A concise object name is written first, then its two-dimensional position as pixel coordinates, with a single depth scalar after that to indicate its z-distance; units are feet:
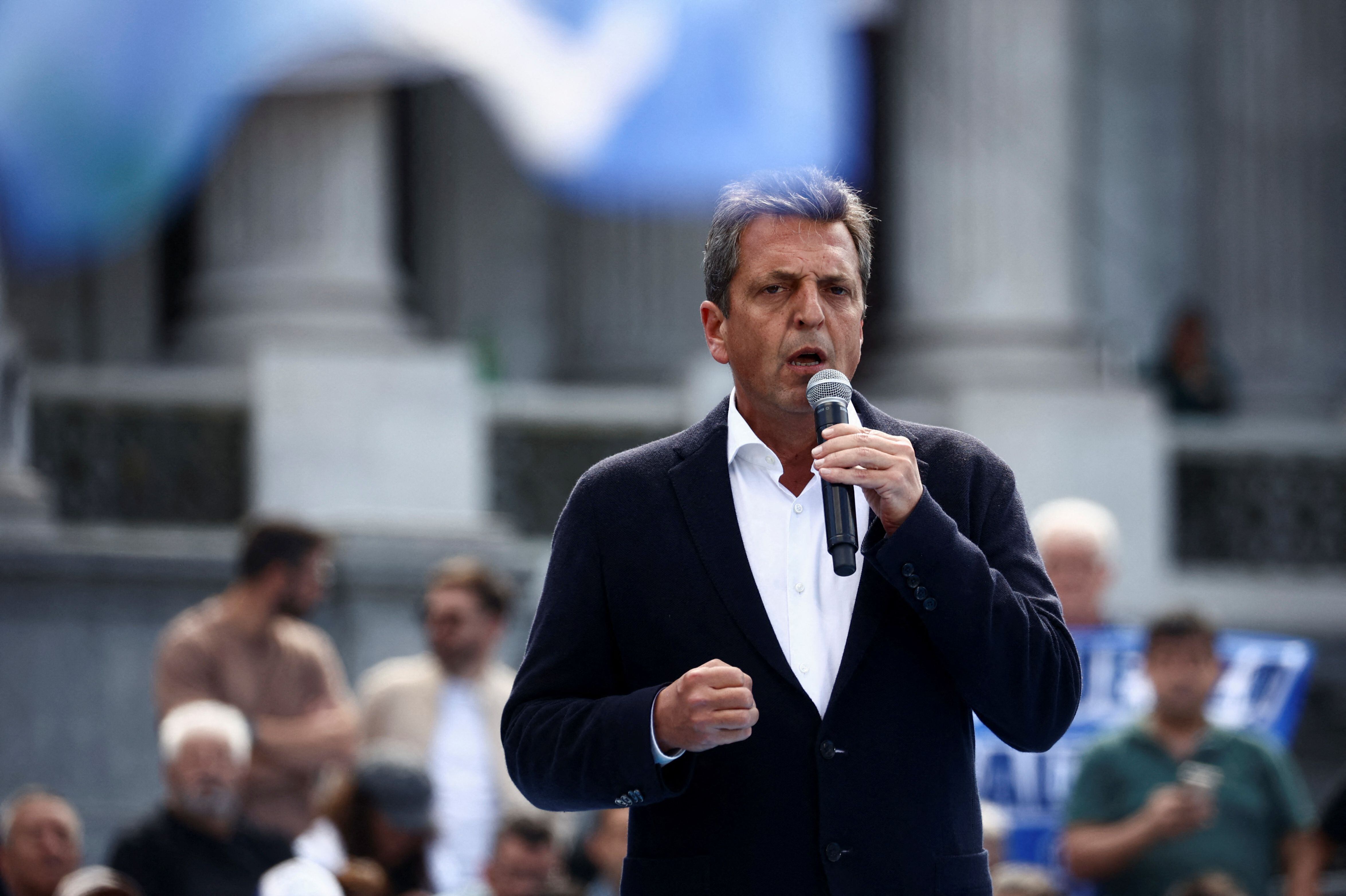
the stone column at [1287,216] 104.99
